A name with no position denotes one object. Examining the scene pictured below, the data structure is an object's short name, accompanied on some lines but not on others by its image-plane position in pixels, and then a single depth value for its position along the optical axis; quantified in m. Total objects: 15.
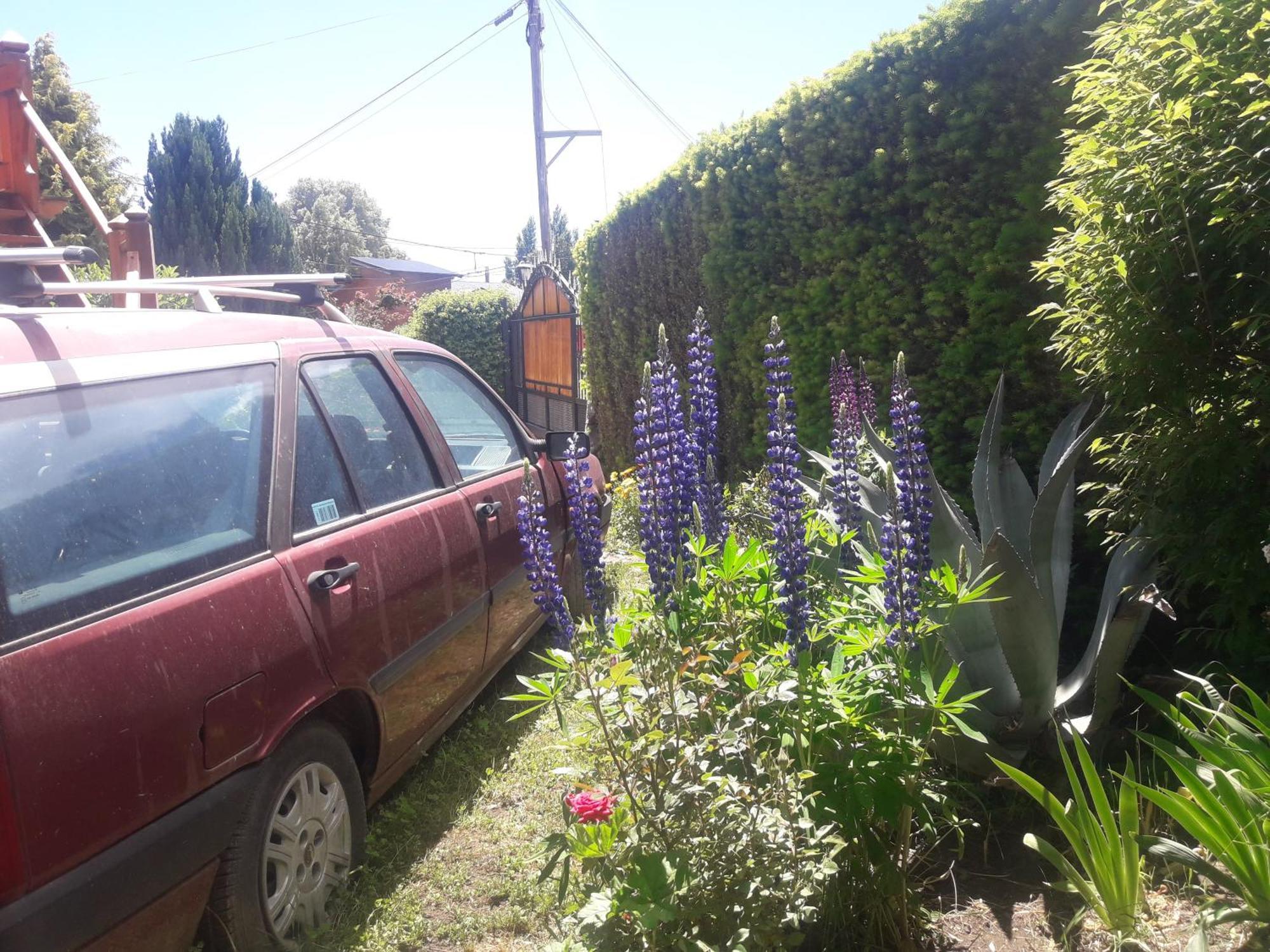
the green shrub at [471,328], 19.11
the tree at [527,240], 74.56
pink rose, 1.99
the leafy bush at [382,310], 27.23
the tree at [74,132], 23.56
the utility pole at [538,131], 19.06
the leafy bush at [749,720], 2.00
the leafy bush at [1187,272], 2.47
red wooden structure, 4.77
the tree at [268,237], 26.88
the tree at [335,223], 53.09
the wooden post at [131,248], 4.86
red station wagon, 1.84
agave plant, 2.81
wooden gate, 12.78
